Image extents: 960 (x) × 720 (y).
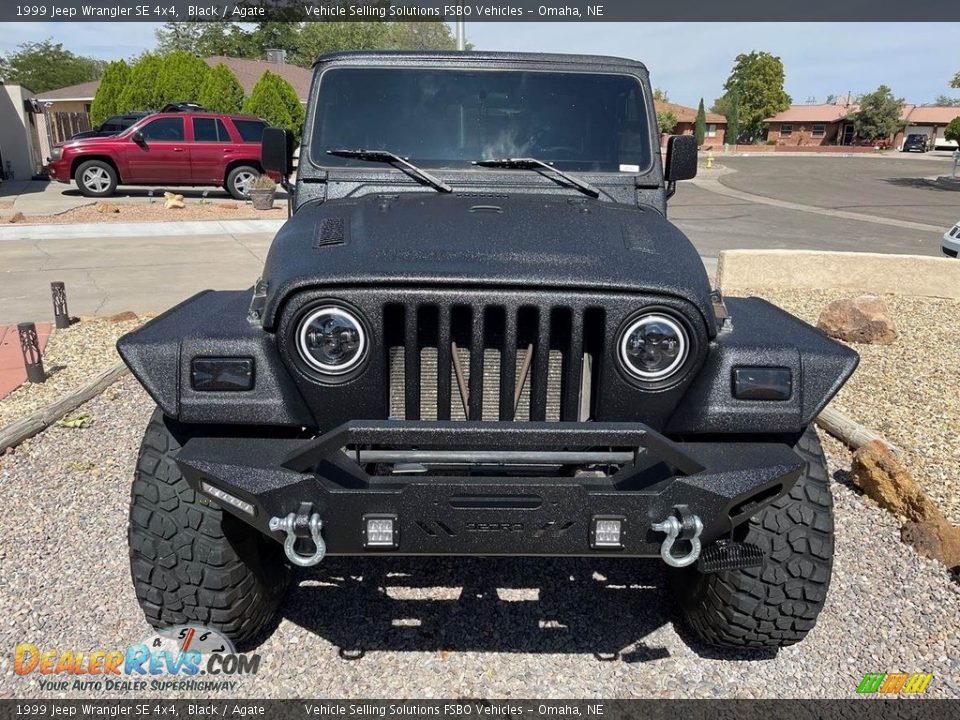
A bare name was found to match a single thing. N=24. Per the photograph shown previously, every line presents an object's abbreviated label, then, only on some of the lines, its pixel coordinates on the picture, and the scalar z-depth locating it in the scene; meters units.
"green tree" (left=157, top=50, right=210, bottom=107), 24.23
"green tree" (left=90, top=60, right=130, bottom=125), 24.80
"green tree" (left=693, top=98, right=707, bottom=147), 58.34
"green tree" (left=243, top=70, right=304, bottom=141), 23.05
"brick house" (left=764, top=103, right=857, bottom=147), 72.31
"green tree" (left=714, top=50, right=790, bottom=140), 71.50
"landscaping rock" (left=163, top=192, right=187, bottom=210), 16.27
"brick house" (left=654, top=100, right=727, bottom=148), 67.81
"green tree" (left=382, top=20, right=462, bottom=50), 60.41
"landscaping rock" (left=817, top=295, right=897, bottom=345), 6.84
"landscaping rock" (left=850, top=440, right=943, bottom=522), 3.83
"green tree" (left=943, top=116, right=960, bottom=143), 33.44
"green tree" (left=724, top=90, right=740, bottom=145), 62.84
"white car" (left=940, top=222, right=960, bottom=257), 10.36
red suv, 17.48
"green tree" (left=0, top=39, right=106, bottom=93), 61.62
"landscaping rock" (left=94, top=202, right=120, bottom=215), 15.52
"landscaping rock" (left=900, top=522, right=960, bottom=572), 3.54
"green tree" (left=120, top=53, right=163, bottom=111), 24.20
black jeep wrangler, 2.20
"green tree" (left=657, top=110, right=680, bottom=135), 55.78
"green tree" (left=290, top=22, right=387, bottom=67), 58.81
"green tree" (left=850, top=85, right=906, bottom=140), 64.56
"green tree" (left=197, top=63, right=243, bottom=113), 23.88
